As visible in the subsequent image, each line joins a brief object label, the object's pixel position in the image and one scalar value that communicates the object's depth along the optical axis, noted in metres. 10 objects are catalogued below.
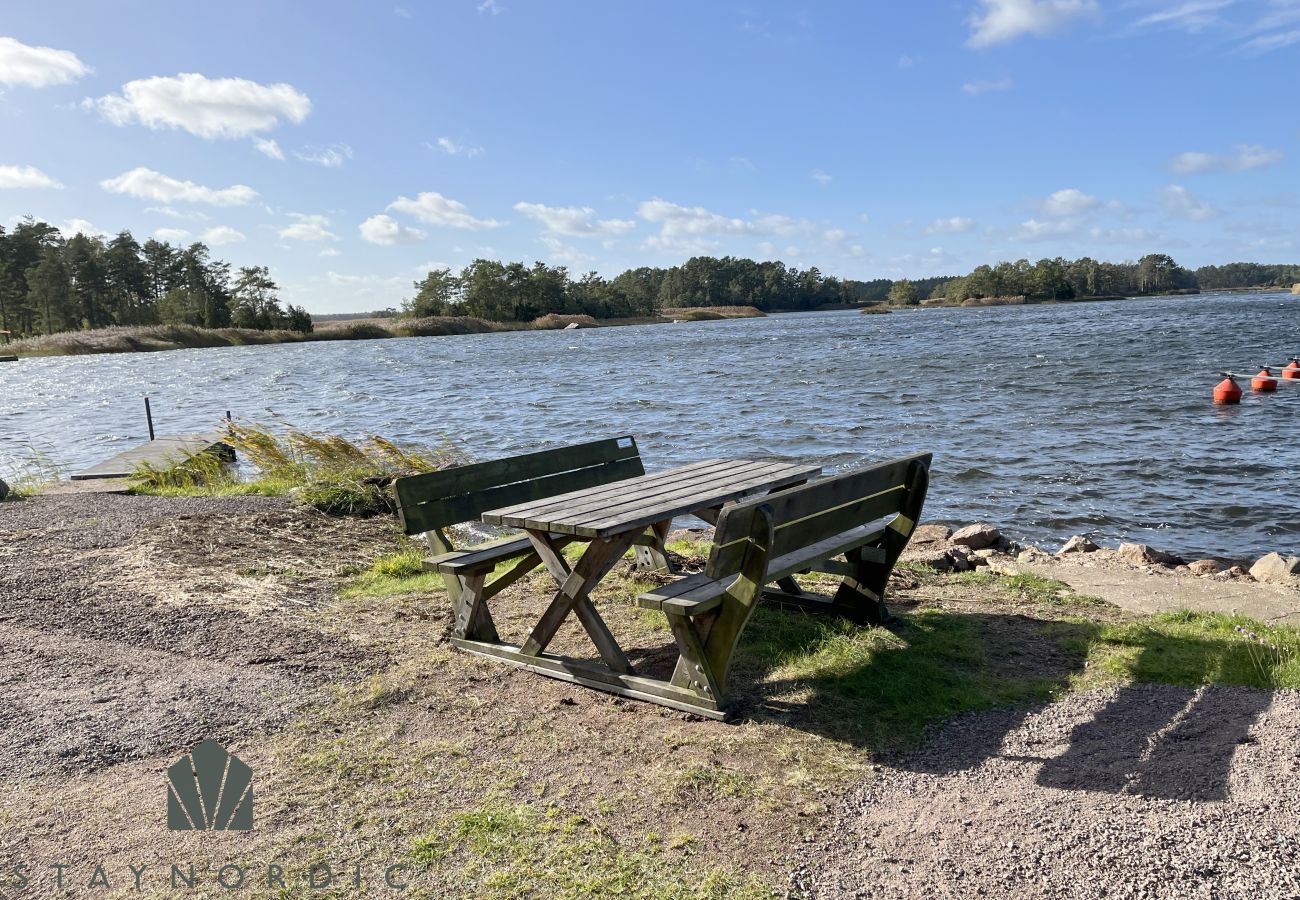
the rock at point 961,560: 7.43
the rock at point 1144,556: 8.27
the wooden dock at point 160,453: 13.40
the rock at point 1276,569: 7.35
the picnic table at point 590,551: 4.50
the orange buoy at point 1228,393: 20.56
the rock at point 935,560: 7.32
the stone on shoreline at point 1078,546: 8.97
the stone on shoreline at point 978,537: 8.92
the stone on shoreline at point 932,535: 9.11
